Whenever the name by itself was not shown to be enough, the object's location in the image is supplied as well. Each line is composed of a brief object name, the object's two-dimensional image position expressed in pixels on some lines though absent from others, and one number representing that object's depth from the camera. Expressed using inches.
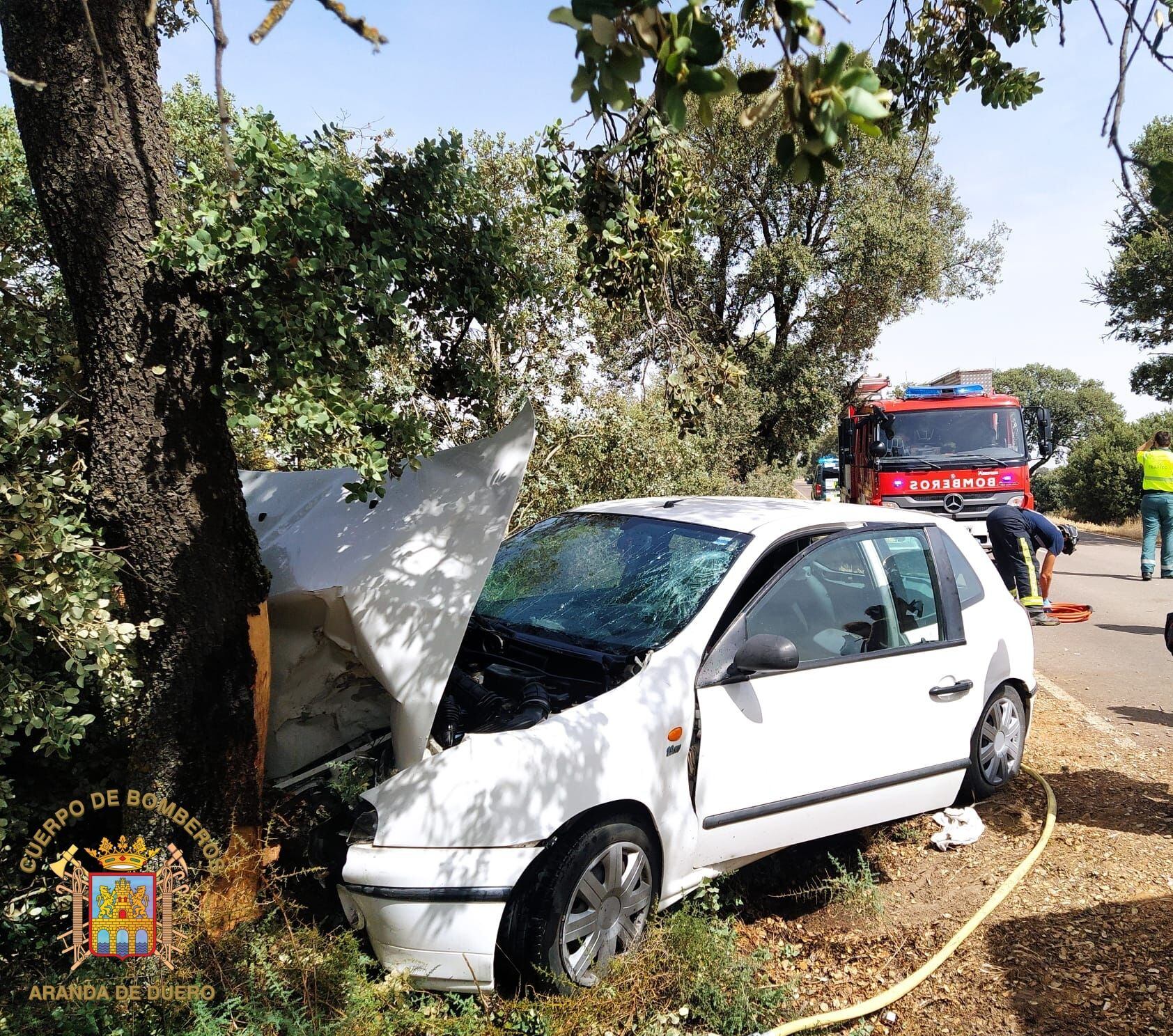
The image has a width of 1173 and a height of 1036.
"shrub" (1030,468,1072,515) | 1234.6
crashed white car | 113.3
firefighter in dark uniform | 305.4
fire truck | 452.1
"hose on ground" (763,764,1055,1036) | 117.0
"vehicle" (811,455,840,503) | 863.4
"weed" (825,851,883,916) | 149.7
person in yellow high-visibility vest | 477.7
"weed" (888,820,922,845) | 179.2
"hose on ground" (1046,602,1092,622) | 364.2
